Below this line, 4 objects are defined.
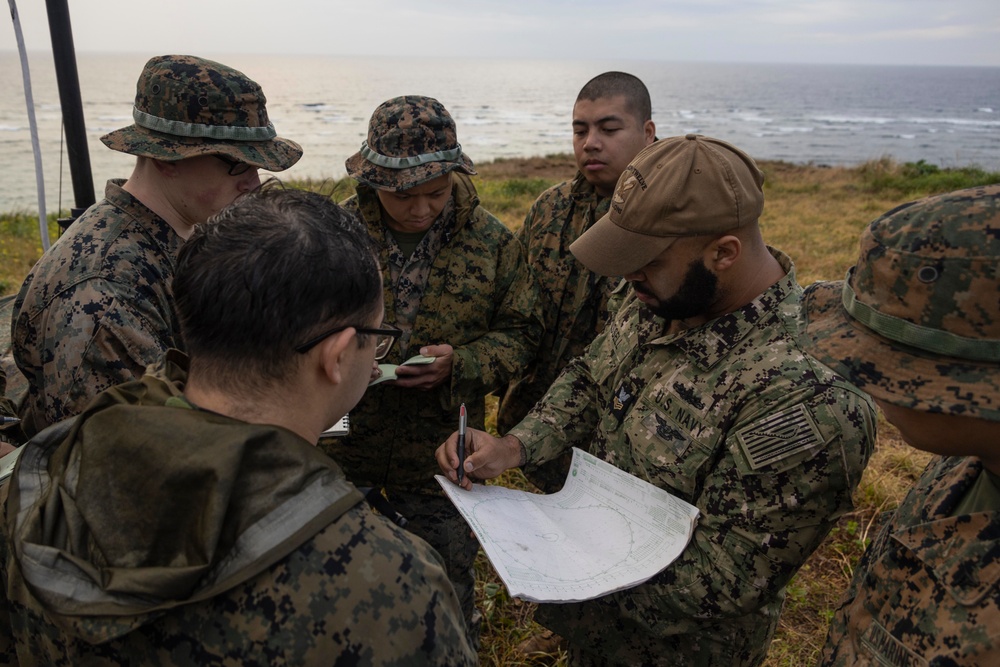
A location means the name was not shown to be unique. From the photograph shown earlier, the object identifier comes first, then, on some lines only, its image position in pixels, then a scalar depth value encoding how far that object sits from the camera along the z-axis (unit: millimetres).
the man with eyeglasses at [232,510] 985
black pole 3168
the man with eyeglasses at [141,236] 1841
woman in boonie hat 2779
